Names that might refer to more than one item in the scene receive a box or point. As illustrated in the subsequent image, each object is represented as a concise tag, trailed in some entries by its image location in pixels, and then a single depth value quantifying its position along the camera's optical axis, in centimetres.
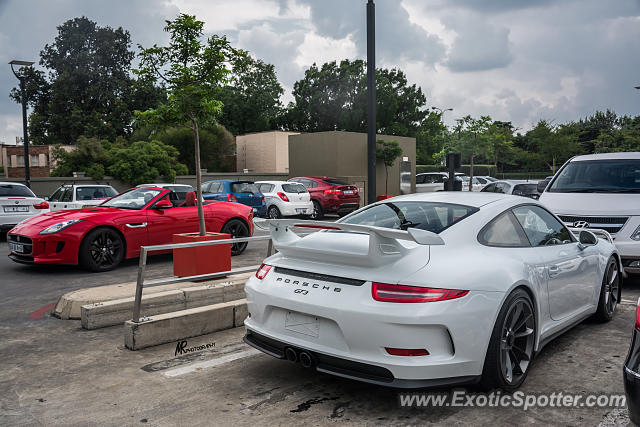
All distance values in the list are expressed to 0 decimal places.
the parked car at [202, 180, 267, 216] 1805
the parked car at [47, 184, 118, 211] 1496
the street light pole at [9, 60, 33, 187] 2100
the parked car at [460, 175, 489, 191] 3754
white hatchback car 1928
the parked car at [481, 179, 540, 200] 1859
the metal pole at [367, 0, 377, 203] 1022
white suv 724
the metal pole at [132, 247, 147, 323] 481
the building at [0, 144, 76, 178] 4594
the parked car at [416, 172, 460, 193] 3064
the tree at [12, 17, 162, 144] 5162
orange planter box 670
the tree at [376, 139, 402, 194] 3136
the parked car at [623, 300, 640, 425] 268
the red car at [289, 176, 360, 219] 2059
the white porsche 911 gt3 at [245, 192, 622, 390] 331
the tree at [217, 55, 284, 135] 6084
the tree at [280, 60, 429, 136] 5644
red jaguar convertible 848
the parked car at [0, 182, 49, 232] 1250
